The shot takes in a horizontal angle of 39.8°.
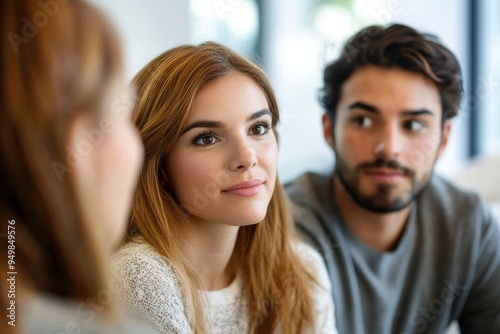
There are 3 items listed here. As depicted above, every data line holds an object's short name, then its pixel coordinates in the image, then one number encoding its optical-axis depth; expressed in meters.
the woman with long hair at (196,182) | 0.94
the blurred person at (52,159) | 0.55
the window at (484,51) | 3.29
